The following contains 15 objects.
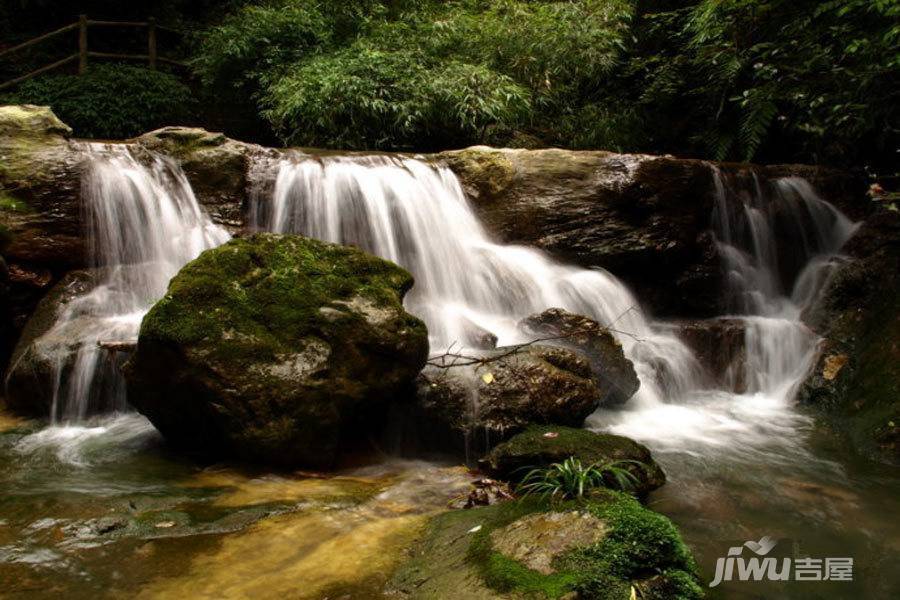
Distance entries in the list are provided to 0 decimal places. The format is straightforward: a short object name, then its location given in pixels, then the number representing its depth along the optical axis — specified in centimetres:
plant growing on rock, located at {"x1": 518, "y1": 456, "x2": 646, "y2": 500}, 325
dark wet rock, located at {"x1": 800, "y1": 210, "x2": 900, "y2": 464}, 526
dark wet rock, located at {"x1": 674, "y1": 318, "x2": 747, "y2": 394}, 688
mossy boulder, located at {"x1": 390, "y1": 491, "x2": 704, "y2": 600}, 227
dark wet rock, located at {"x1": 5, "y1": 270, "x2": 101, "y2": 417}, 487
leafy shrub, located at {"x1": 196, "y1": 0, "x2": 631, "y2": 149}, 1023
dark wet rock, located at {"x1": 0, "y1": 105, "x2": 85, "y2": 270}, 580
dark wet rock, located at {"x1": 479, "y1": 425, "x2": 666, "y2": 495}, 385
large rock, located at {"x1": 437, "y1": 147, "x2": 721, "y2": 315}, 772
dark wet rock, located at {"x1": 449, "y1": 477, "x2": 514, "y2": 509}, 349
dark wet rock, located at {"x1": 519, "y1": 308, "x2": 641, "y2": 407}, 564
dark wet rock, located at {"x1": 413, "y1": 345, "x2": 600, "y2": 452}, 442
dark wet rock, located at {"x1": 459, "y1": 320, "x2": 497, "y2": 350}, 576
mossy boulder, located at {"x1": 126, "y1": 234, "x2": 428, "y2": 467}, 387
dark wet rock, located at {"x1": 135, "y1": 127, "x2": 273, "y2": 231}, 691
